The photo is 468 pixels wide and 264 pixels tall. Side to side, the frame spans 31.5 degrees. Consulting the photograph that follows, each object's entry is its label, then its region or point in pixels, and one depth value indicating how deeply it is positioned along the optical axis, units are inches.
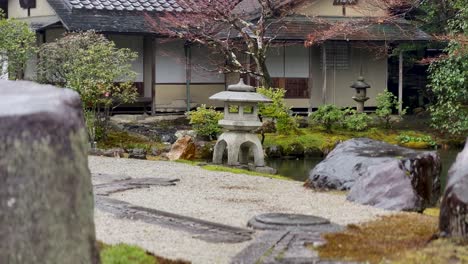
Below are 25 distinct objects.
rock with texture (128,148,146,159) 705.6
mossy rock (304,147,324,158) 866.8
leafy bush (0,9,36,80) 801.6
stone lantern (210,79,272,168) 675.4
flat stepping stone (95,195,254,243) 346.3
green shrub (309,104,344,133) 937.5
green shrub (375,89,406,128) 976.3
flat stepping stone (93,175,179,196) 479.3
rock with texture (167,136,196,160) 730.2
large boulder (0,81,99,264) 167.8
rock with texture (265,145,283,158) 842.8
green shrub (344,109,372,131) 944.9
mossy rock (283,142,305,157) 854.1
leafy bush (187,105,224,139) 827.4
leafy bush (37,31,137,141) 748.6
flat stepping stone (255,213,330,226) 374.6
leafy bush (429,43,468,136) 848.3
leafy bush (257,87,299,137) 851.4
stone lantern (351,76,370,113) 1026.7
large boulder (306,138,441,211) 445.7
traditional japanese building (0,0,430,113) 1000.2
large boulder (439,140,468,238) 312.1
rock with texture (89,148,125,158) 697.0
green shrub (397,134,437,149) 906.1
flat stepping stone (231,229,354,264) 300.5
